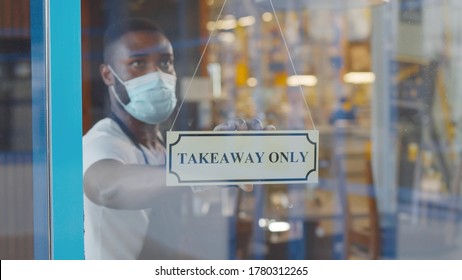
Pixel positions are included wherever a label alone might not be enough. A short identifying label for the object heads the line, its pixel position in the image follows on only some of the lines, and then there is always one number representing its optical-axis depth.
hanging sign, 2.06
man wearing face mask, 2.12
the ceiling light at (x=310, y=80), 4.76
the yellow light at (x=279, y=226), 4.02
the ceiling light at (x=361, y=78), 5.87
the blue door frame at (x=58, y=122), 1.98
